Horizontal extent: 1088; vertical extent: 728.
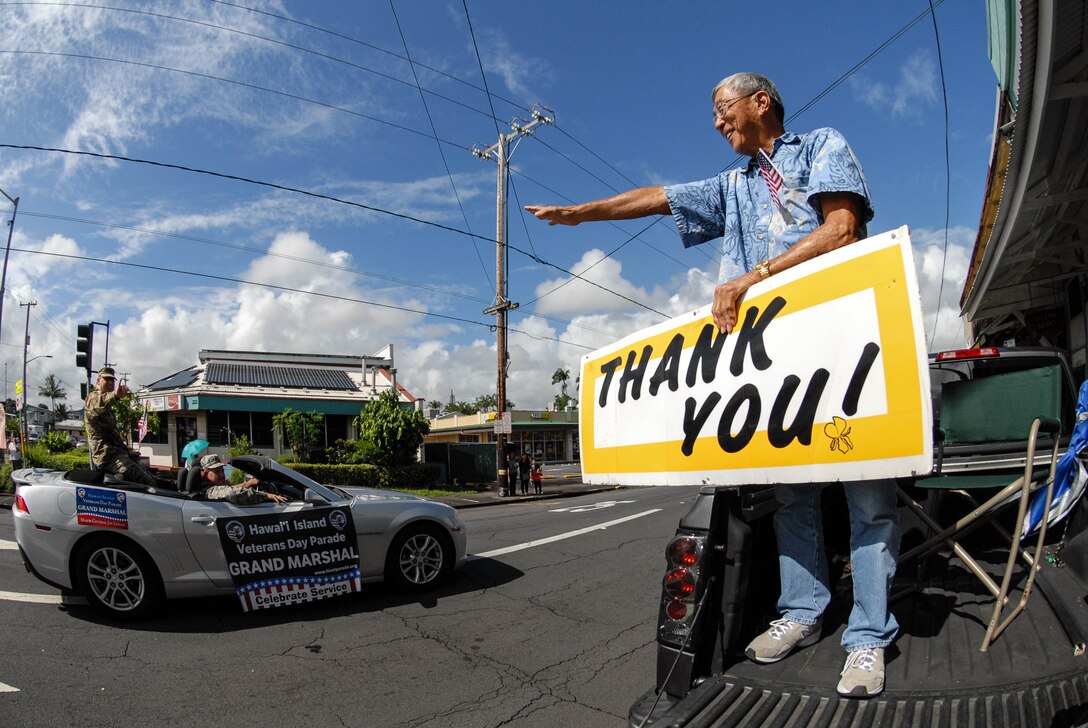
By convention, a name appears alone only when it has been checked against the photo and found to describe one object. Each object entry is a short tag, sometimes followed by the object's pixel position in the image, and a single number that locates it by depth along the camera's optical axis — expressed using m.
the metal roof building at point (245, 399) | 27.17
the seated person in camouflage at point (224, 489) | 5.17
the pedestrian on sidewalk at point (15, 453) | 18.59
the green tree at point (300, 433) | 24.72
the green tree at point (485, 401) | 97.86
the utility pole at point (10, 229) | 21.38
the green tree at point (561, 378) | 96.12
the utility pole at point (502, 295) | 22.28
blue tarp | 2.43
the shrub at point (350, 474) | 22.05
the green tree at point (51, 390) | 126.62
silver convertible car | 4.74
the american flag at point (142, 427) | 24.12
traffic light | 13.58
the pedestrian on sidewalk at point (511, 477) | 23.47
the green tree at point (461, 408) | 104.62
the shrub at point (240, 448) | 22.09
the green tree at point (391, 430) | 22.88
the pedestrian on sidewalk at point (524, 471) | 25.11
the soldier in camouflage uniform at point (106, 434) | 6.26
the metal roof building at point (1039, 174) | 5.51
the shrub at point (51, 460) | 20.65
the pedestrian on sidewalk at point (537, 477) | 25.06
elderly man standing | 2.07
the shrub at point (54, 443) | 27.62
